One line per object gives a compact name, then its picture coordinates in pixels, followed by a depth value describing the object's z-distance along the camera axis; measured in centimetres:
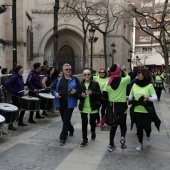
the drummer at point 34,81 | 922
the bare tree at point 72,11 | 2875
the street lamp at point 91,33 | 1986
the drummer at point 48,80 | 1057
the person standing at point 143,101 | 605
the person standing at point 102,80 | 864
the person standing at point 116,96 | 616
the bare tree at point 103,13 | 2886
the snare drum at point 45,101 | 949
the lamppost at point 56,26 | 1381
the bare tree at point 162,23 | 2066
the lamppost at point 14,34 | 1312
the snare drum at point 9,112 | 702
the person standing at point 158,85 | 1645
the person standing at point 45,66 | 1254
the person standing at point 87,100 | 651
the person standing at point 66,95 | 670
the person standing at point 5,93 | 1008
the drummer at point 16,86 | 825
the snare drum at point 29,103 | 848
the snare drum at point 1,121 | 628
